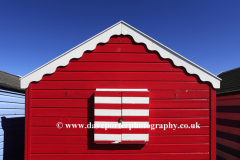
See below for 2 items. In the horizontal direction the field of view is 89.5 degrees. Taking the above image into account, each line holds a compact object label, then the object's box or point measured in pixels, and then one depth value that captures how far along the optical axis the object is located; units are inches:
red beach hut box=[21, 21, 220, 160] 111.7
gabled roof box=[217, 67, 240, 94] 166.9
